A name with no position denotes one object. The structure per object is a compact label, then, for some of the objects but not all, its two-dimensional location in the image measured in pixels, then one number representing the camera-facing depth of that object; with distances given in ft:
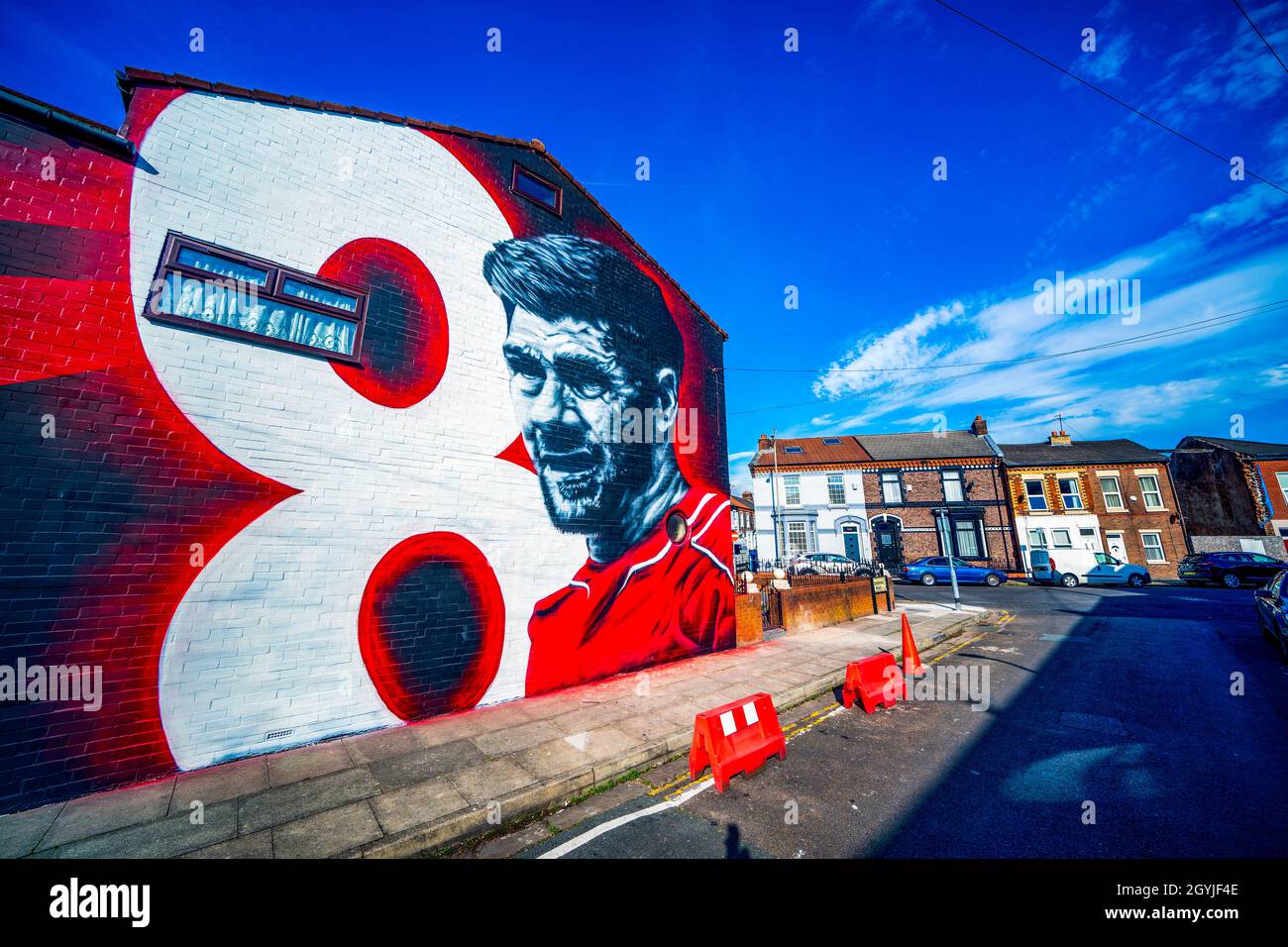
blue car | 74.59
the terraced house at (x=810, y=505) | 92.07
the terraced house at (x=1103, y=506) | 84.12
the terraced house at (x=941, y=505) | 87.51
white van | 72.18
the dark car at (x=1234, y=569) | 66.74
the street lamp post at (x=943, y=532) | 87.15
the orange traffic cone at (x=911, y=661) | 26.01
